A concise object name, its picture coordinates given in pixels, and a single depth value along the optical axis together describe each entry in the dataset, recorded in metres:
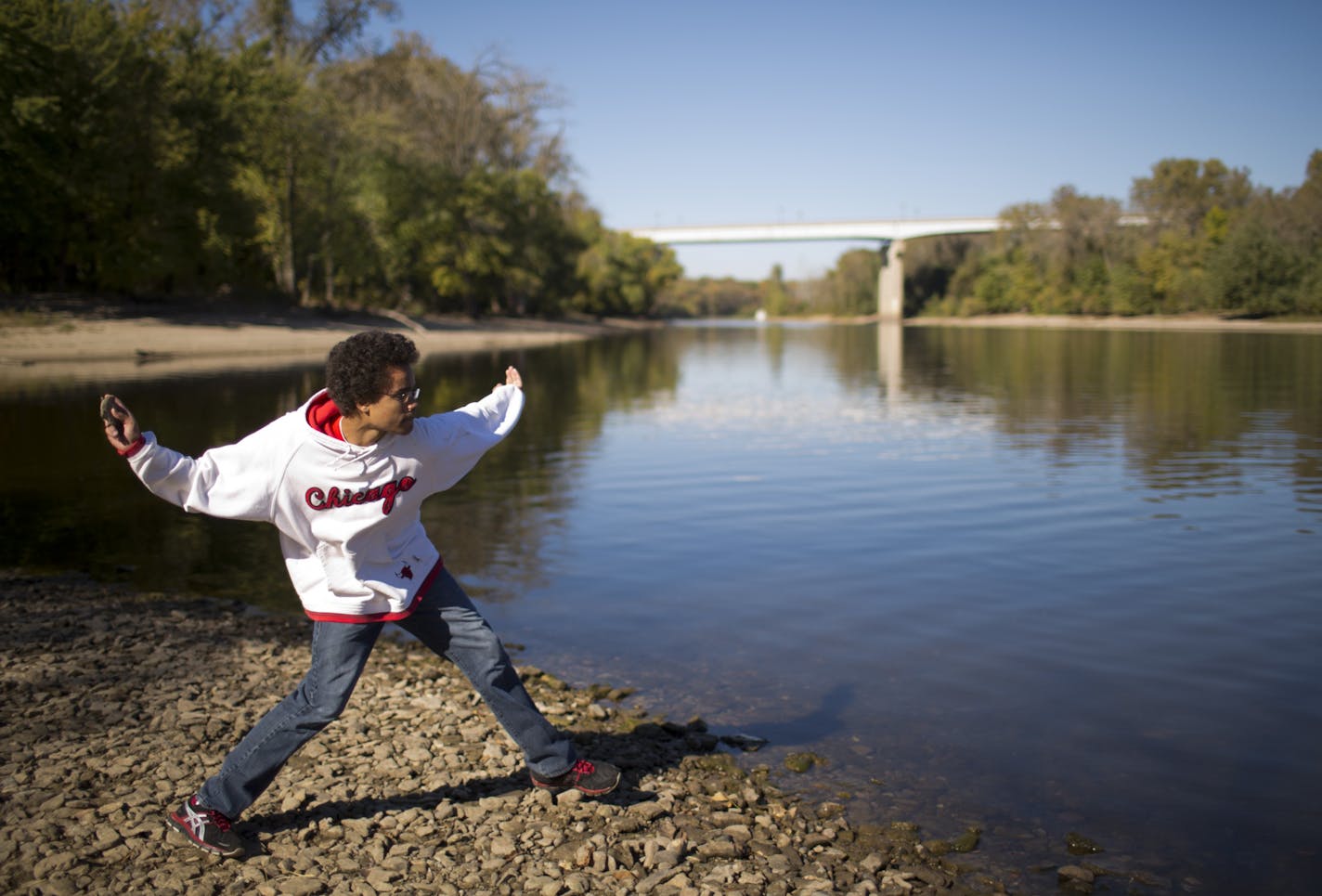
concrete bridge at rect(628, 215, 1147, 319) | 118.31
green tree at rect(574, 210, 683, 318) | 95.44
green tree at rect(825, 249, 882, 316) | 163.12
